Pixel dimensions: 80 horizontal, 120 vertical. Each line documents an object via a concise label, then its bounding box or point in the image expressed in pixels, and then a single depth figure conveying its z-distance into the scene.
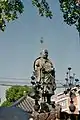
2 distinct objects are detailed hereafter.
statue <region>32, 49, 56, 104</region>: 16.53
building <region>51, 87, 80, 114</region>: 53.59
